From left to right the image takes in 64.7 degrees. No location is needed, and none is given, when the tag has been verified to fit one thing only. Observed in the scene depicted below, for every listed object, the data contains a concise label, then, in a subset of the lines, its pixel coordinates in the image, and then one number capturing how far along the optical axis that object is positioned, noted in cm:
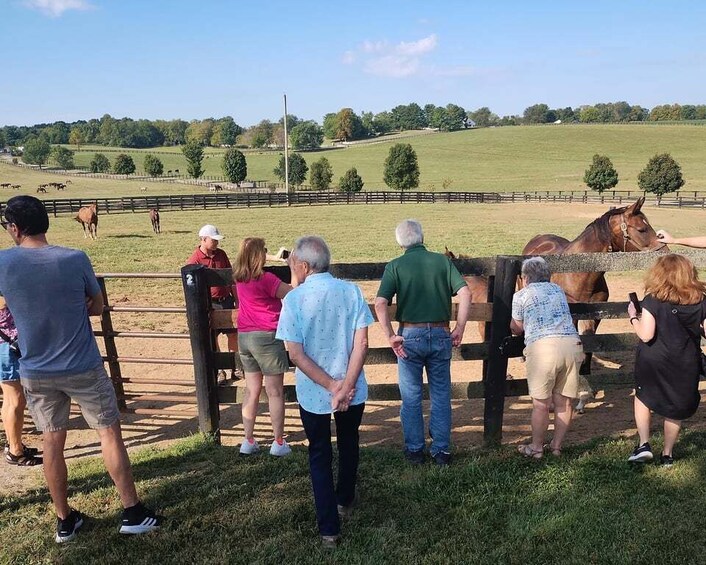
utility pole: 4652
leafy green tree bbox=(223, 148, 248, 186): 7525
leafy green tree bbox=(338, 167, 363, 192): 6034
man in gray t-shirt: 336
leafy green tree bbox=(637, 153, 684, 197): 4891
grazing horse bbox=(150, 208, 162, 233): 2527
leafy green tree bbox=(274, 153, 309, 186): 7338
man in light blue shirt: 326
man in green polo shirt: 429
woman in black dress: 411
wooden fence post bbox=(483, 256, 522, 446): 479
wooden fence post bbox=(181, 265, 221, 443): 497
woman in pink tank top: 454
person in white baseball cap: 650
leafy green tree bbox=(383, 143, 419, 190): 6325
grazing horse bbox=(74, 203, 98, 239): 2316
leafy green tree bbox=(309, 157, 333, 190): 6688
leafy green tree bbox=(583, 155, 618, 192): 5456
